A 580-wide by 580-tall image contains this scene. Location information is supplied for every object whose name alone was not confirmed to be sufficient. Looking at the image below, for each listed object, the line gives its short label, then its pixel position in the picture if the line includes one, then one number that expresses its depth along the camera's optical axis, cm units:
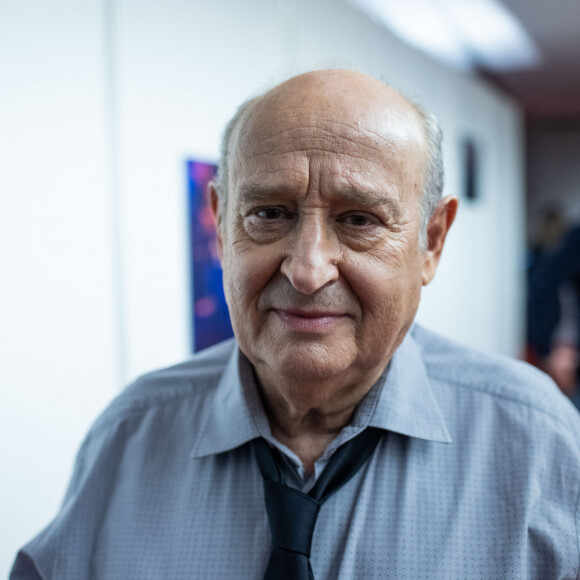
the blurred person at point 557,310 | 280
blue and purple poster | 266
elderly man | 103
